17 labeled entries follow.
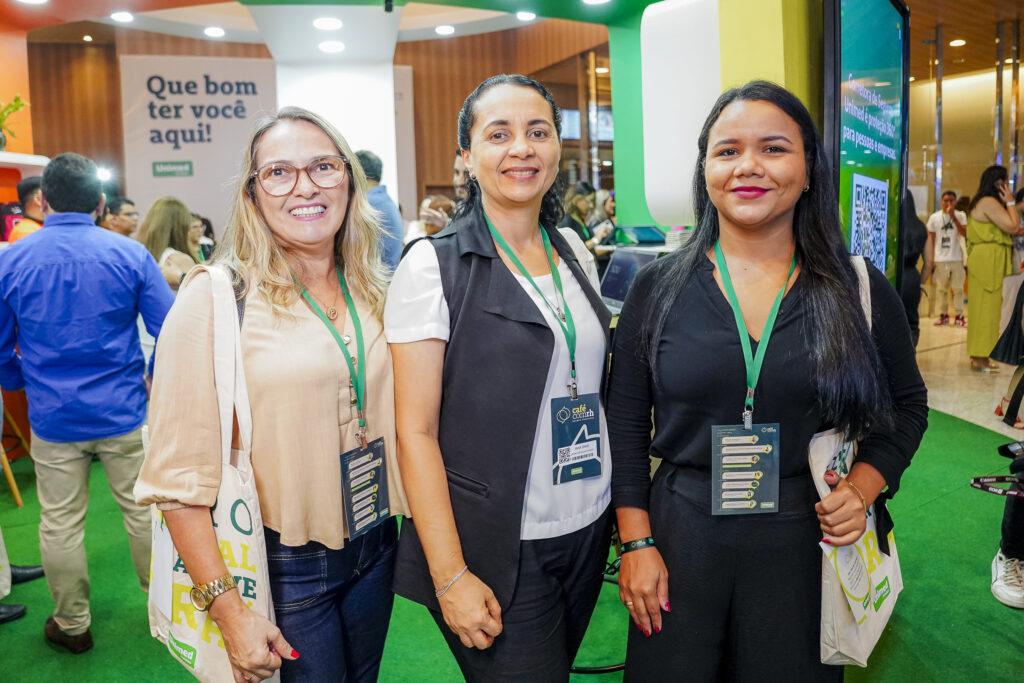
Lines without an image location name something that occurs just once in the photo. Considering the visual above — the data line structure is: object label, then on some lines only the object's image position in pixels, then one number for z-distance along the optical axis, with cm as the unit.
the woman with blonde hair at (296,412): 126
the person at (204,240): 654
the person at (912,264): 359
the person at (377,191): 423
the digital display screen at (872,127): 247
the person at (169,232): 457
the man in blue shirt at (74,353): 269
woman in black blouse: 133
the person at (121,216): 538
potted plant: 464
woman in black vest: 130
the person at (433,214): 452
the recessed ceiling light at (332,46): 636
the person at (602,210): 616
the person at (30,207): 426
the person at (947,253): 938
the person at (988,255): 677
